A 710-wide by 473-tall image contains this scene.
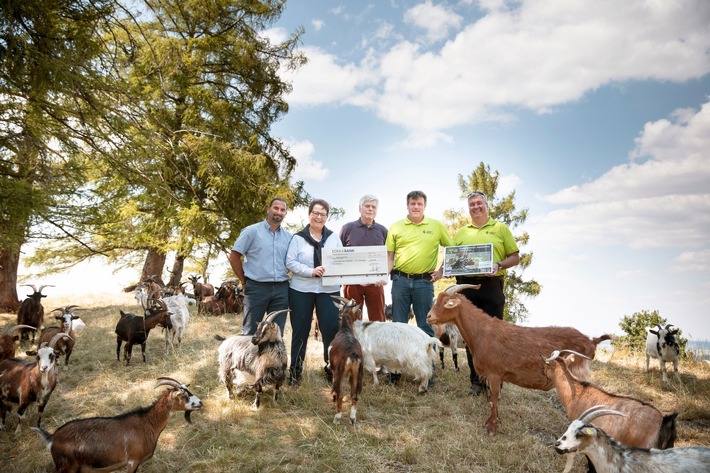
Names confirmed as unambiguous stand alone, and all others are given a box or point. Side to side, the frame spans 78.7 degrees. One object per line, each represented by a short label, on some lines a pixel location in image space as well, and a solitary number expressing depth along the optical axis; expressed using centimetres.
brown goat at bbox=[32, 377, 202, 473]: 400
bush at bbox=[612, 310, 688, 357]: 1588
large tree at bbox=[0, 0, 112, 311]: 605
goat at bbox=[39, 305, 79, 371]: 812
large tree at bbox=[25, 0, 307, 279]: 1548
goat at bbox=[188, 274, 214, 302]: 1669
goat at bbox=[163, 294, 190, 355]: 969
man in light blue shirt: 603
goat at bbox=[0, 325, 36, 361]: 700
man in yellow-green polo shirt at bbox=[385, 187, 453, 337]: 628
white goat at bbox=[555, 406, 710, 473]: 307
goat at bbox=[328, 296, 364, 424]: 486
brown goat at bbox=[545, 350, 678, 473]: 352
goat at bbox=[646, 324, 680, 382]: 832
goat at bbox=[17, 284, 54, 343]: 1070
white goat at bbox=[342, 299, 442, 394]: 619
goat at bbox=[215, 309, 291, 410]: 556
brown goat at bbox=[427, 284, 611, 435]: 473
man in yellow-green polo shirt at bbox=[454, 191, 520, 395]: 589
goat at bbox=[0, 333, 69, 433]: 571
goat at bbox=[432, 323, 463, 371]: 785
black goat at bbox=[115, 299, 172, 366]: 857
